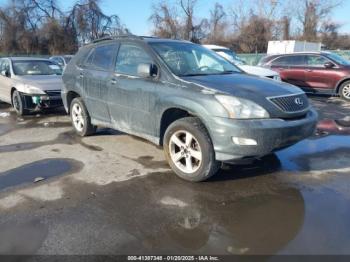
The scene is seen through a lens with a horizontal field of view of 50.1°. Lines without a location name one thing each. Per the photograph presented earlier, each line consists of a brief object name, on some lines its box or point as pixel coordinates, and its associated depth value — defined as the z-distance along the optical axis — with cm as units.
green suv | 430
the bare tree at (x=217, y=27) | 5719
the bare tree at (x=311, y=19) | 5691
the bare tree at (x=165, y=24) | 5434
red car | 1205
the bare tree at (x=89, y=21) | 4909
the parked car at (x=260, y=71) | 1073
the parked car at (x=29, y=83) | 925
